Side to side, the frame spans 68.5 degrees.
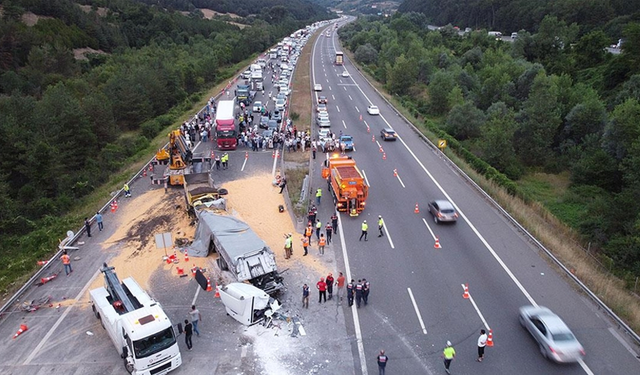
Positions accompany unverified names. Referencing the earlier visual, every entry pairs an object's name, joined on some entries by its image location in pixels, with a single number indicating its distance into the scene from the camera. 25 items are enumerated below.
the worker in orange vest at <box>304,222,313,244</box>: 25.42
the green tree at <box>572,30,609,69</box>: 72.88
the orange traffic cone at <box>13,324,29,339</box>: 18.67
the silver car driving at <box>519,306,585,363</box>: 16.72
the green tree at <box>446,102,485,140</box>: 52.25
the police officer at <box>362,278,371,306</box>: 20.23
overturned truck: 20.77
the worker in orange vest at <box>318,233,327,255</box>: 24.75
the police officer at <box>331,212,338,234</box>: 26.97
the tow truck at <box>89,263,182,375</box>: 15.61
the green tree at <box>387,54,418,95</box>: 70.19
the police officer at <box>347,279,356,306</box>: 20.32
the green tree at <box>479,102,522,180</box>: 42.69
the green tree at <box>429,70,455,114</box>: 61.72
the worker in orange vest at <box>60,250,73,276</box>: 22.72
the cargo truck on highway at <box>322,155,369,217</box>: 28.98
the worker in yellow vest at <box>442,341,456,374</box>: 16.31
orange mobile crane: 33.62
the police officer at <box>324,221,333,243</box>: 25.78
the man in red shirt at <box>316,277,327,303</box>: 20.45
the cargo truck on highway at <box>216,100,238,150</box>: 42.00
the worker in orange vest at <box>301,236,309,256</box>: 24.59
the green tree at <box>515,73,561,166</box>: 46.22
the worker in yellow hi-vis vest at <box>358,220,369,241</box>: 25.85
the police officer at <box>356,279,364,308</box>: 20.28
